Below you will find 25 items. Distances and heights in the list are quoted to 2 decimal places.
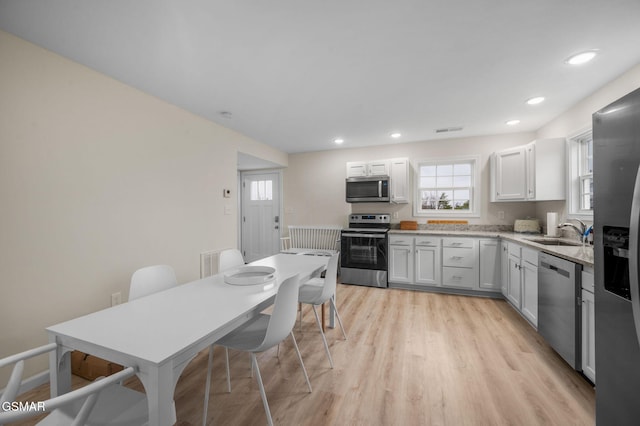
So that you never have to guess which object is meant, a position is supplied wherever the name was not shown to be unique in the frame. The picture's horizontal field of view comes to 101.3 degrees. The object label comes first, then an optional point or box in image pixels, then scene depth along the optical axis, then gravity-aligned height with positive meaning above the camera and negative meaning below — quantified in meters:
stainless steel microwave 4.20 +0.33
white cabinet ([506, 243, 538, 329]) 2.49 -0.76
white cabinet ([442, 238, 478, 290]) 3.62 -0.75
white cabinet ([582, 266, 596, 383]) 1.70 -0.77
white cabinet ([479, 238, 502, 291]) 3.50 -0.75
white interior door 5.46 -0.09
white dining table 0.94 -0.52
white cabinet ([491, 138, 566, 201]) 3.09 +0.47
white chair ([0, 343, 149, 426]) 0.79 -0.79
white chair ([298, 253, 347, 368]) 2.17 -0.72
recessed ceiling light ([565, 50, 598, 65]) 1.90 +1.12
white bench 4.80 -0.57
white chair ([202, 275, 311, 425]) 1.44 -0.73
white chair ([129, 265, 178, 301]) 1.70 -0.49
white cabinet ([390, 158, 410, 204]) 4.22 +0.47
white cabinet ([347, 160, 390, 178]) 4.32 +0.69
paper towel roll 3.13 -0.19
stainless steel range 4.05 -0.67
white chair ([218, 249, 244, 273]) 2.38 -0.47
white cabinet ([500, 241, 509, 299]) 3.25 -0.76
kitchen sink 2.76 -0.36
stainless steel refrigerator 1.02 -0.21
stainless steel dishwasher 1.83 -0.75
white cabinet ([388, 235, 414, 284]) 3.95 -0.76
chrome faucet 2.29 -0.20
